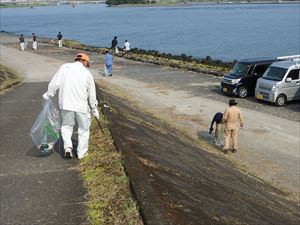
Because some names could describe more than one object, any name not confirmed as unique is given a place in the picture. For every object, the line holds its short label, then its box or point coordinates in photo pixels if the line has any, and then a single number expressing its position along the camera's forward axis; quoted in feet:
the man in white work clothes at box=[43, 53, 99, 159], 22.47
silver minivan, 63.77
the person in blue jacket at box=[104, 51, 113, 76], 88.38
